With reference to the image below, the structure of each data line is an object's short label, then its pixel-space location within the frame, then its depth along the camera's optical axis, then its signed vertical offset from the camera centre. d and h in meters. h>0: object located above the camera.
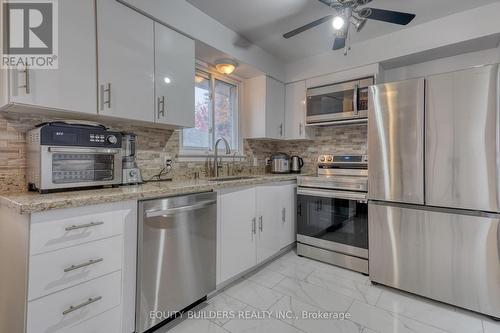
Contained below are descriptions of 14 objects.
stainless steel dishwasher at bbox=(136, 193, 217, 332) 1.46 -0.59
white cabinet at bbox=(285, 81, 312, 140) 3.16 +0.72
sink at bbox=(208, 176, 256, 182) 2.48 -0.12
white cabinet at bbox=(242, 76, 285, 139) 3.02 +0.74
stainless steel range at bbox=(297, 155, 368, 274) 2.35 -0.49
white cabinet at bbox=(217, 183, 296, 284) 2.02 -0.56
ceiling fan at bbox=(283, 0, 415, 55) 1.59 +1.02
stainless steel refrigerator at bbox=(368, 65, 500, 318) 1.71 -0.16
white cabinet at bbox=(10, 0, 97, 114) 1.27 +0.52
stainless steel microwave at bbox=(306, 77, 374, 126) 2.64 +0.73
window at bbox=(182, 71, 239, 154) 2.64 +0.61
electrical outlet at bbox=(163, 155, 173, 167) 2.25 +0.05
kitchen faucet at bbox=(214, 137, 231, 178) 2.57 +0.03
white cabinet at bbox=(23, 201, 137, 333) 1.08 -0.51
